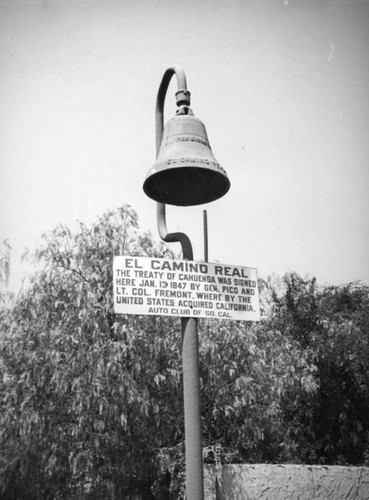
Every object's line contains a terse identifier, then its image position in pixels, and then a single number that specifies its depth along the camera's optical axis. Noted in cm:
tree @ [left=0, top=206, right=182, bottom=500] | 776
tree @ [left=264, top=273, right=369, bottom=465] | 1078
